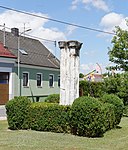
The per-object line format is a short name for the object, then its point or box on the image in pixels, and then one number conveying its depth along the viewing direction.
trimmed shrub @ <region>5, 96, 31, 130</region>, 13.09
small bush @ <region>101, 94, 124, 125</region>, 14.22
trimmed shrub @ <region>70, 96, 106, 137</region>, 11.36
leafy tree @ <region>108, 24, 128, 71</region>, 20.86
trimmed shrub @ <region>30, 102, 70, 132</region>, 12.33
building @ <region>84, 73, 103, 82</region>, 35.76
